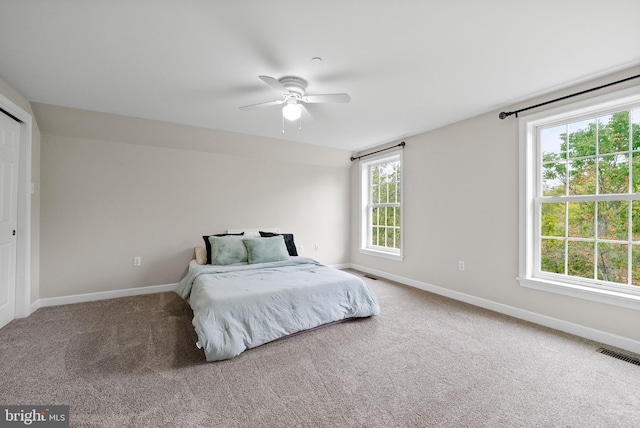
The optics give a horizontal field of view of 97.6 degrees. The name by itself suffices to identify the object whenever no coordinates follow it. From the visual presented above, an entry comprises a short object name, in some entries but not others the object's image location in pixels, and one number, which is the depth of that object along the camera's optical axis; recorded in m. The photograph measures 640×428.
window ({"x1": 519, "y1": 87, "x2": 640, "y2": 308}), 2.43
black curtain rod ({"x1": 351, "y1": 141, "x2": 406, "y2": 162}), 4.36
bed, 2.22
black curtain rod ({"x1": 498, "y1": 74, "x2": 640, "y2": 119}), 2.33
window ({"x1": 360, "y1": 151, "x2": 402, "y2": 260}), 4.72
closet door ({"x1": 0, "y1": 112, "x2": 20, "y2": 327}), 2.68
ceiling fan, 2.45
